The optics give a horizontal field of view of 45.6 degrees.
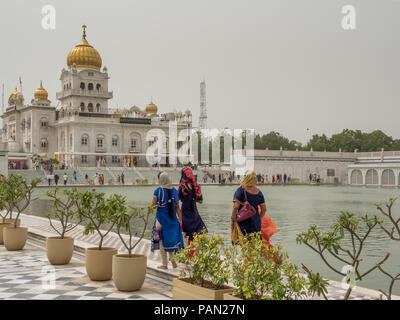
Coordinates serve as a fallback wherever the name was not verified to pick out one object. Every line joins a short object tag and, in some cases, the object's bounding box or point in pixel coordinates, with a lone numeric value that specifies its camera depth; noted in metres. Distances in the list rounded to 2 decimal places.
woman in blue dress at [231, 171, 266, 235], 5.95
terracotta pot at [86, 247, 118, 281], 6.12
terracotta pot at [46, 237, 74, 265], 7.23
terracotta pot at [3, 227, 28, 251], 8.66
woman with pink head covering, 7.07
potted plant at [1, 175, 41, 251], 8.68
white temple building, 54.59
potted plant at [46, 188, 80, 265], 7.23
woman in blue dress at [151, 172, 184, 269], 6.59
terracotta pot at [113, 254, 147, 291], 5.48
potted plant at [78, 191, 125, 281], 5.89
